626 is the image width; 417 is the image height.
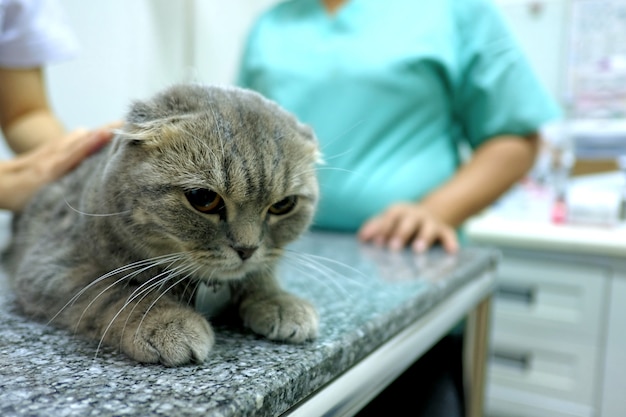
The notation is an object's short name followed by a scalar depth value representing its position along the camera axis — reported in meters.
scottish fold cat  0.49
